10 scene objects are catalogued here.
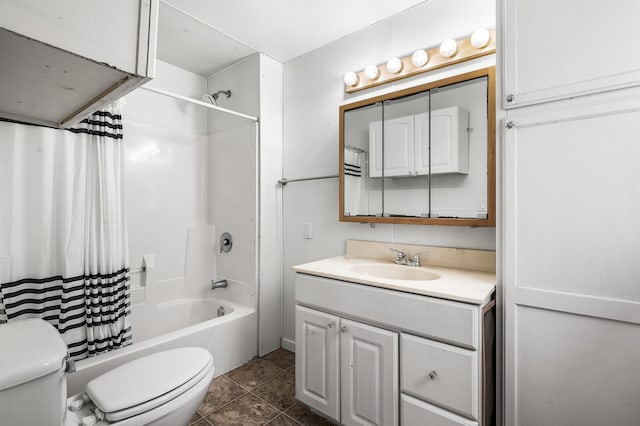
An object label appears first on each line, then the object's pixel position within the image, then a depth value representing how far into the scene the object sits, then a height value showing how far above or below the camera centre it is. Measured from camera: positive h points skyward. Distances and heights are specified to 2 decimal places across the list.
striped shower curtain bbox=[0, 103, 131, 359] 1.57 -0.07
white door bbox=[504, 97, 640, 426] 1.02 -0.17
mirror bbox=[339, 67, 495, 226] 1.56 +0.35
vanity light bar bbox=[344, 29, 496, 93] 1.58 +0.88
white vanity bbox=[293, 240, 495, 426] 1.19 -0.54
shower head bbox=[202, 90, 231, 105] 2.61 +1.02
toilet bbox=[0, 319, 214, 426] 0.88 -0.64
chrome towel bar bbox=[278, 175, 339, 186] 2.23 +0.28
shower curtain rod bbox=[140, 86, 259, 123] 1.85 +0.73
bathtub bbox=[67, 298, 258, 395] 1.59 -0.78
